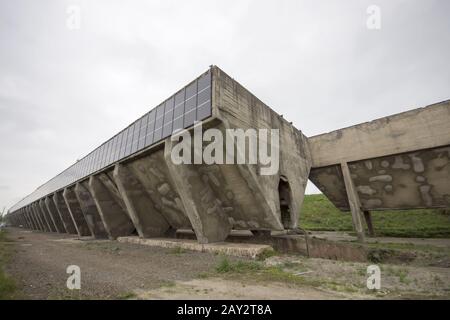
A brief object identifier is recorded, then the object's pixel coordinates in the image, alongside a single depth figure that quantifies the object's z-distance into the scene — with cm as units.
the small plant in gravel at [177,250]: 1145
